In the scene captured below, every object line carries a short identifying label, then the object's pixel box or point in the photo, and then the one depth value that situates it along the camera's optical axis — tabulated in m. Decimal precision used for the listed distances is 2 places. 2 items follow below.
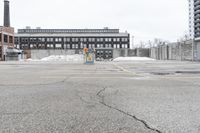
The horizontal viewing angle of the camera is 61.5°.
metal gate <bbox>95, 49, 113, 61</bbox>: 77.03
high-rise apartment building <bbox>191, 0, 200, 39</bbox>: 84.97
